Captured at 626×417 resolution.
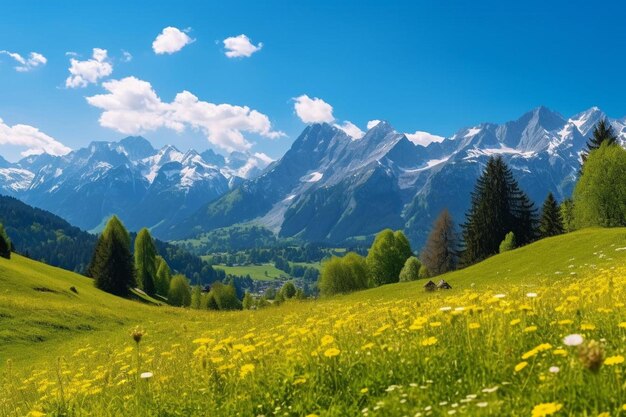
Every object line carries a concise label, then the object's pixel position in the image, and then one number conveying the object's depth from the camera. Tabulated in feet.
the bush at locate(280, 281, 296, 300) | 480.44
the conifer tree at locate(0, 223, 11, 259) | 197.98
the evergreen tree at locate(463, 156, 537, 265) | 259.60
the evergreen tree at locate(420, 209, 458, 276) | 303.07
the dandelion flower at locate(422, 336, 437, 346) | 20.05
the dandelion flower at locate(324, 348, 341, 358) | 20.08
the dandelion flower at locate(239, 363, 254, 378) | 21.38
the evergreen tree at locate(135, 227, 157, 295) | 342.85
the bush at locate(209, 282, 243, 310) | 455.63
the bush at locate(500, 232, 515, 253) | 236.22
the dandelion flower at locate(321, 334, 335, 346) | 22.47
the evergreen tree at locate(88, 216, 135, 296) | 241.55
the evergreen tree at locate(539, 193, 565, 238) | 274.69
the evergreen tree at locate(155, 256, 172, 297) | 396.16
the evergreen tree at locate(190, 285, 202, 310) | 427.82
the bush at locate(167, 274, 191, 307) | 393.29
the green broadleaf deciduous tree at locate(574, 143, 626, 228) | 212.84
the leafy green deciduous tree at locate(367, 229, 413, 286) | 315.82
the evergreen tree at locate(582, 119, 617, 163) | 283.38
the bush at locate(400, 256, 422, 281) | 277.93
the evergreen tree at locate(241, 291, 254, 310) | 463.99
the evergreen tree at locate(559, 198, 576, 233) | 315.92
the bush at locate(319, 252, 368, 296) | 312.09
